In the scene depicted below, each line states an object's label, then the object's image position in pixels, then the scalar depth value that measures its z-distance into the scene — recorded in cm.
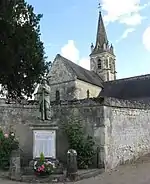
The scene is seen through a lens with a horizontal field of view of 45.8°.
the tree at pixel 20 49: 773
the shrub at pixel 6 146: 634
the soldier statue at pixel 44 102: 617
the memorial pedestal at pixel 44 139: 592
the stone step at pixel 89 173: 564
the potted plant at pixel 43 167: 536
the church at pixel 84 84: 1967
